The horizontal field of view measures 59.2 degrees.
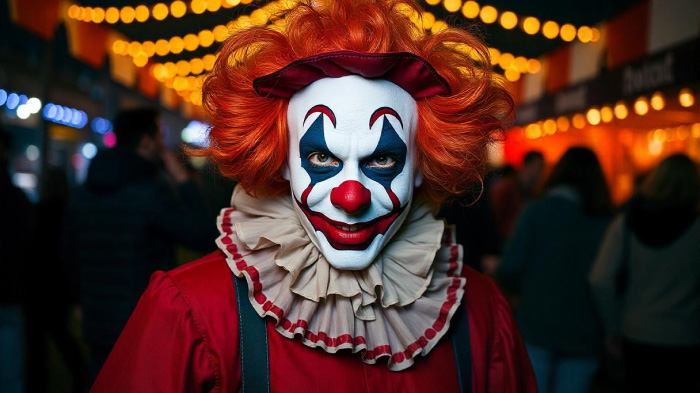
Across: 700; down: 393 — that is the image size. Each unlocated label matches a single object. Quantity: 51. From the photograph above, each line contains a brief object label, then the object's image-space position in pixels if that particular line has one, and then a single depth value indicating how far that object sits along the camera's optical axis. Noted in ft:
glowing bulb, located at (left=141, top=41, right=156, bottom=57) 25.64
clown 3.96
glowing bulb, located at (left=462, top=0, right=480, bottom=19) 15.75
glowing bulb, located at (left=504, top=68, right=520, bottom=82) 26.97
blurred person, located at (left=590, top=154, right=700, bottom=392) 8.43
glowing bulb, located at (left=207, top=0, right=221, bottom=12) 18.17
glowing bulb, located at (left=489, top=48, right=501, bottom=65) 22.54
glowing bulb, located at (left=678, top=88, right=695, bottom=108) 14.33
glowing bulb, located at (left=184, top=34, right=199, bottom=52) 24.01
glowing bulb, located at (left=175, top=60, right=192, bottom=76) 30.36
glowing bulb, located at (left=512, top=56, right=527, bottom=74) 25.03
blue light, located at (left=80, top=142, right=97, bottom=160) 34.19
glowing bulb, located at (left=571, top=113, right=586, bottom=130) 21.66
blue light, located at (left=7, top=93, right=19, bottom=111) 21.54
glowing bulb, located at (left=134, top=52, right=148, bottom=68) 26.81
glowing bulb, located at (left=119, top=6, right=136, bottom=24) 18.74
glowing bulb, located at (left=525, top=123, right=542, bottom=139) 27.61
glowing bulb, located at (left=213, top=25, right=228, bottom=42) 22.26
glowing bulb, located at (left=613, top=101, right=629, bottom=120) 17.60
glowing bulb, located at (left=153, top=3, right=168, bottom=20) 18.34
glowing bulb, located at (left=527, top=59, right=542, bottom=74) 25.44
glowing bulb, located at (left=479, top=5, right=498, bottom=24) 16.50
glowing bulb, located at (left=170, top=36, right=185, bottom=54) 24.48
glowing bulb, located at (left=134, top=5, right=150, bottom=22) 18.62
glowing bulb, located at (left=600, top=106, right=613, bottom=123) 19.05
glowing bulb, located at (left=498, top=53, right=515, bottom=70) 24.09
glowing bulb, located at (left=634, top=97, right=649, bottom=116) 16.48
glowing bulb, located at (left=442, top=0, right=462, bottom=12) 15.24
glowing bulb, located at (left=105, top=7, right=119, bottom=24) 18.80
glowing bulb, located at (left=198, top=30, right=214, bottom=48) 23.39
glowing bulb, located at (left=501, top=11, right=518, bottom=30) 17.17
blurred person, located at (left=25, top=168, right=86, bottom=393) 10.43
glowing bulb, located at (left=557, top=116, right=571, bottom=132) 23.00
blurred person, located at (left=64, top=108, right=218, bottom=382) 7.62
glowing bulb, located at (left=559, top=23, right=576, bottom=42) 19.36
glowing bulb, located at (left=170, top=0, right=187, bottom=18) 18.27
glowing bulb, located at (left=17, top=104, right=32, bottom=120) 22.99
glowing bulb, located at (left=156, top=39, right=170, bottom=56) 25.25
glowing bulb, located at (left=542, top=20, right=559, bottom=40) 18.19
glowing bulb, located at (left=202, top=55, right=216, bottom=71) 29.23
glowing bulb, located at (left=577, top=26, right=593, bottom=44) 19.44
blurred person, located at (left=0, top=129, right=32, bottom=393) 8.25
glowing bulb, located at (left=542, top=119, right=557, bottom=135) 24.63
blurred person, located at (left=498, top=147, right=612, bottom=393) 8.83
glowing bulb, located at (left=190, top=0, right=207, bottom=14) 18.33
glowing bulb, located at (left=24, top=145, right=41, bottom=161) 28.61
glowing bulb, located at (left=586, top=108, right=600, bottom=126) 20.01
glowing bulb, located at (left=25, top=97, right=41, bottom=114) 24.05
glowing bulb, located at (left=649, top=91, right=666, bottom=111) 15.19
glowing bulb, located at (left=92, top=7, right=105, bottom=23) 18.69
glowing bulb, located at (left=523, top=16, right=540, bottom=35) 17.80
